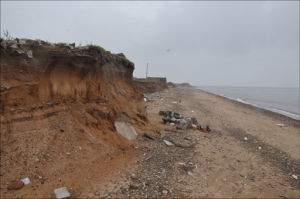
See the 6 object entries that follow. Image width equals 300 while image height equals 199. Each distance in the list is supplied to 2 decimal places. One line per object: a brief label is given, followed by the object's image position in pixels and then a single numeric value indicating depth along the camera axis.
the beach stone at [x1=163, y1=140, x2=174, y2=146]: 7.83
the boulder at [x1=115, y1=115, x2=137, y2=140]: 7.51
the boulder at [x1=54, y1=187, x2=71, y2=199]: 3.59
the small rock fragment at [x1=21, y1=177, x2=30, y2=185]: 3.89
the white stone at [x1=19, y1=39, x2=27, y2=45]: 4.90
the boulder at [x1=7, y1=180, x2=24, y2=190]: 3.71
